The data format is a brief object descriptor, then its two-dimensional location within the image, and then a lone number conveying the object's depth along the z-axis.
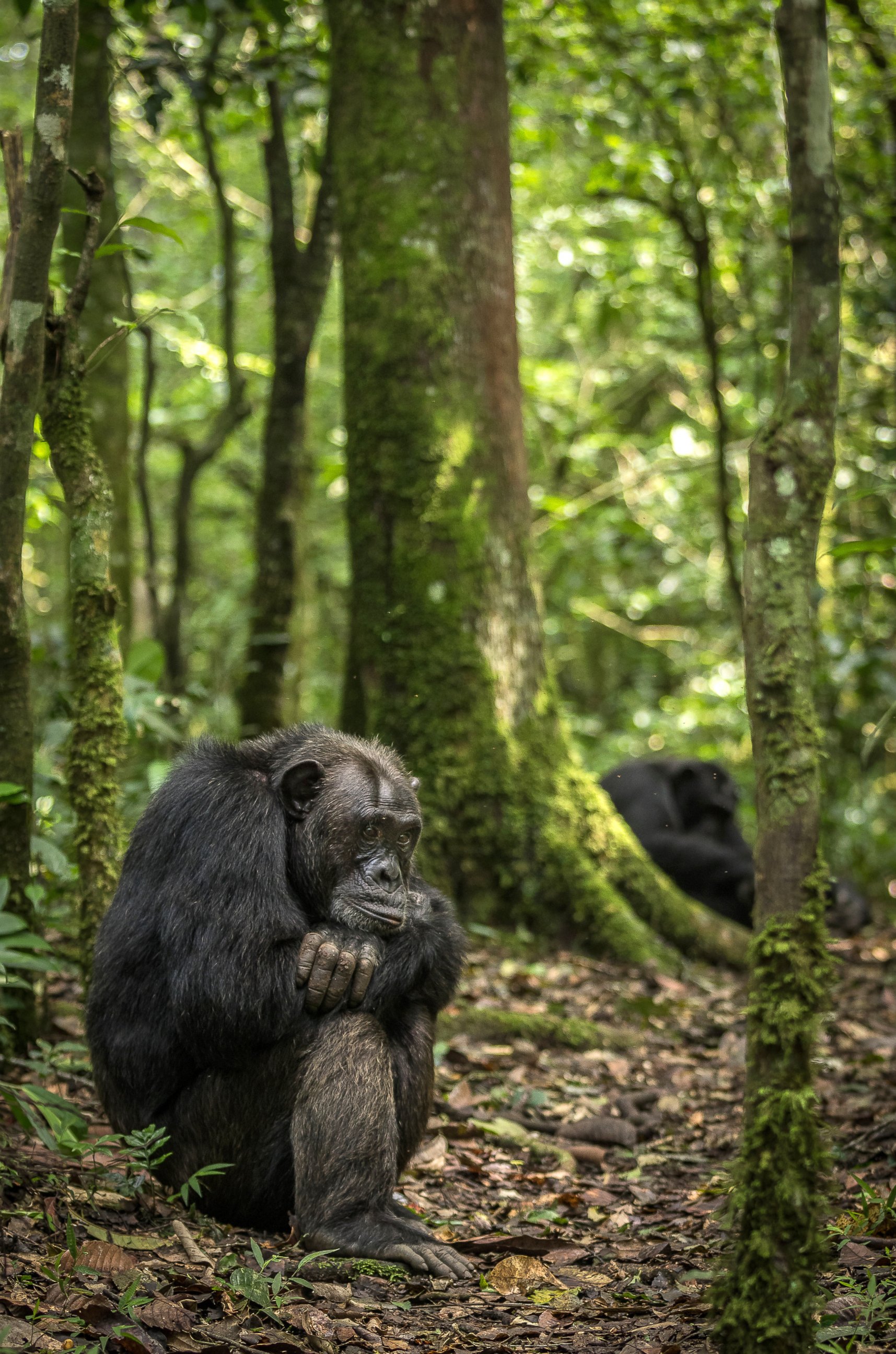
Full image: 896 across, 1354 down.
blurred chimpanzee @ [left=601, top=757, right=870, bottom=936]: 9.48
